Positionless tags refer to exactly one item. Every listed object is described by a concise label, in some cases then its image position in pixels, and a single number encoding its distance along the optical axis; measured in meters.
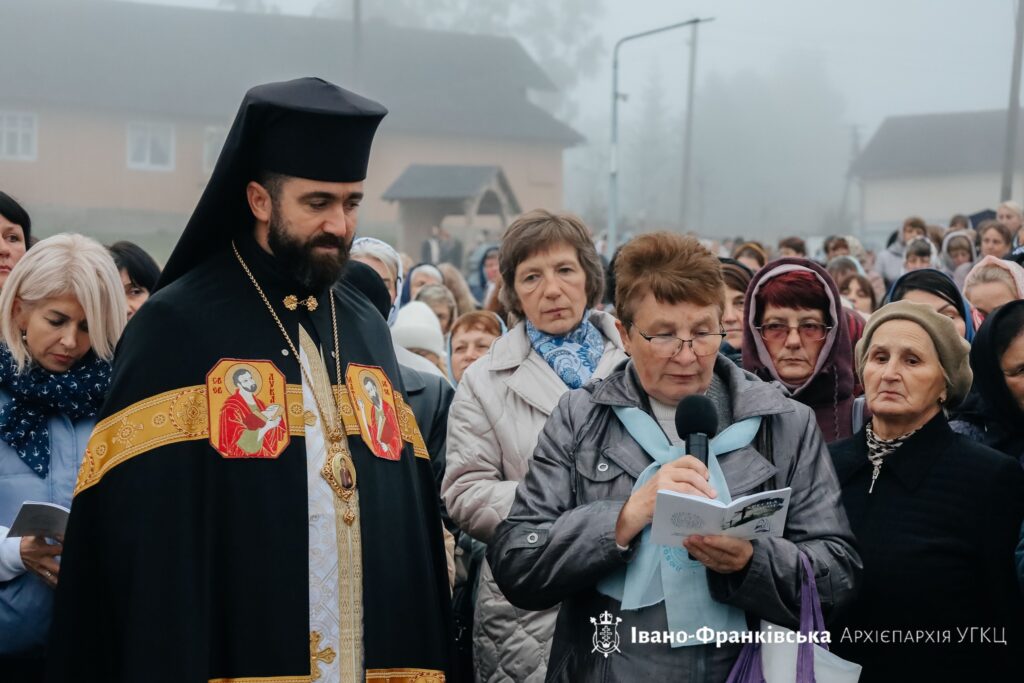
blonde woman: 3.93
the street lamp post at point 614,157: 29.16
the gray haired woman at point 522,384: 4.20
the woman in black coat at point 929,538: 3.82
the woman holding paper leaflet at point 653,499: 3.14
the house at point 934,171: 63.62
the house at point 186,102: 43.50
